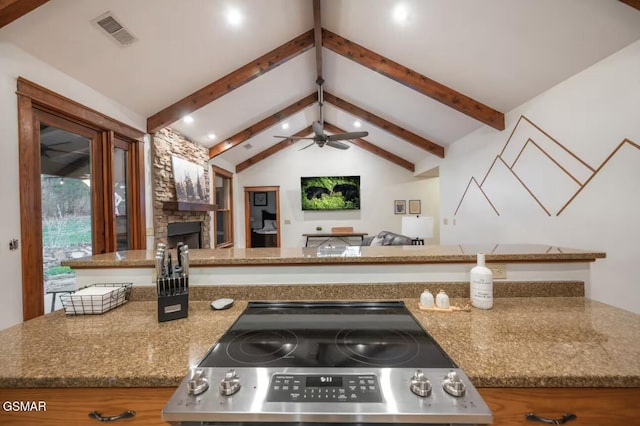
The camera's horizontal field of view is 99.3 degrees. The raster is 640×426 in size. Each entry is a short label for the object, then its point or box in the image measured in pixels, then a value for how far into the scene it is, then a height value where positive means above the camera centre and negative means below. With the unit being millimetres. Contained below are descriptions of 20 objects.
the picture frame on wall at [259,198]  7434 +363
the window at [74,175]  2098 +404
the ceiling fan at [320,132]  3255 +1177
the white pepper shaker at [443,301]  1155 -397
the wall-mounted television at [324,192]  7121 +481
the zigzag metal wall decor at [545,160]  2434 +457
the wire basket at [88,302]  1197 -384
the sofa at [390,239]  4457 -521
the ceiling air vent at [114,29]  2130 +1539
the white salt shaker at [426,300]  1177 -399
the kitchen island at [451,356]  726 -440
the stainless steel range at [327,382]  615 -447
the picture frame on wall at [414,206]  7109 +60
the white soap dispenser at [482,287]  1150 -343
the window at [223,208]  6082 +108
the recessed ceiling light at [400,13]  2496 +1855
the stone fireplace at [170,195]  3766 +270
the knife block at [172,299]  1100 -350
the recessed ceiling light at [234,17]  2568 +1900
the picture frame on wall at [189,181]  4234 +551
